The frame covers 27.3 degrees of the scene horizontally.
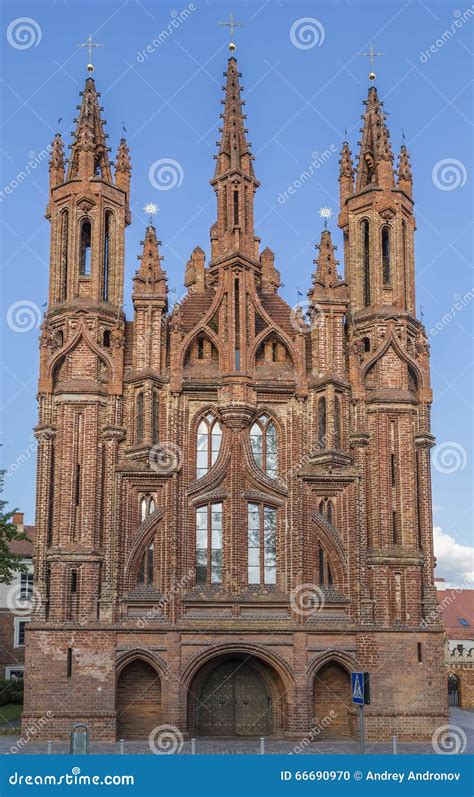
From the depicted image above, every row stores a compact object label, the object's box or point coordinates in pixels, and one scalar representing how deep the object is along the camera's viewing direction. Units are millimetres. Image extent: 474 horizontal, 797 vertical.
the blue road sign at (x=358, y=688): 22359
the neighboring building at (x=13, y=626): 55000
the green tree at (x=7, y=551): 37562
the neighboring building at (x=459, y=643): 45812
